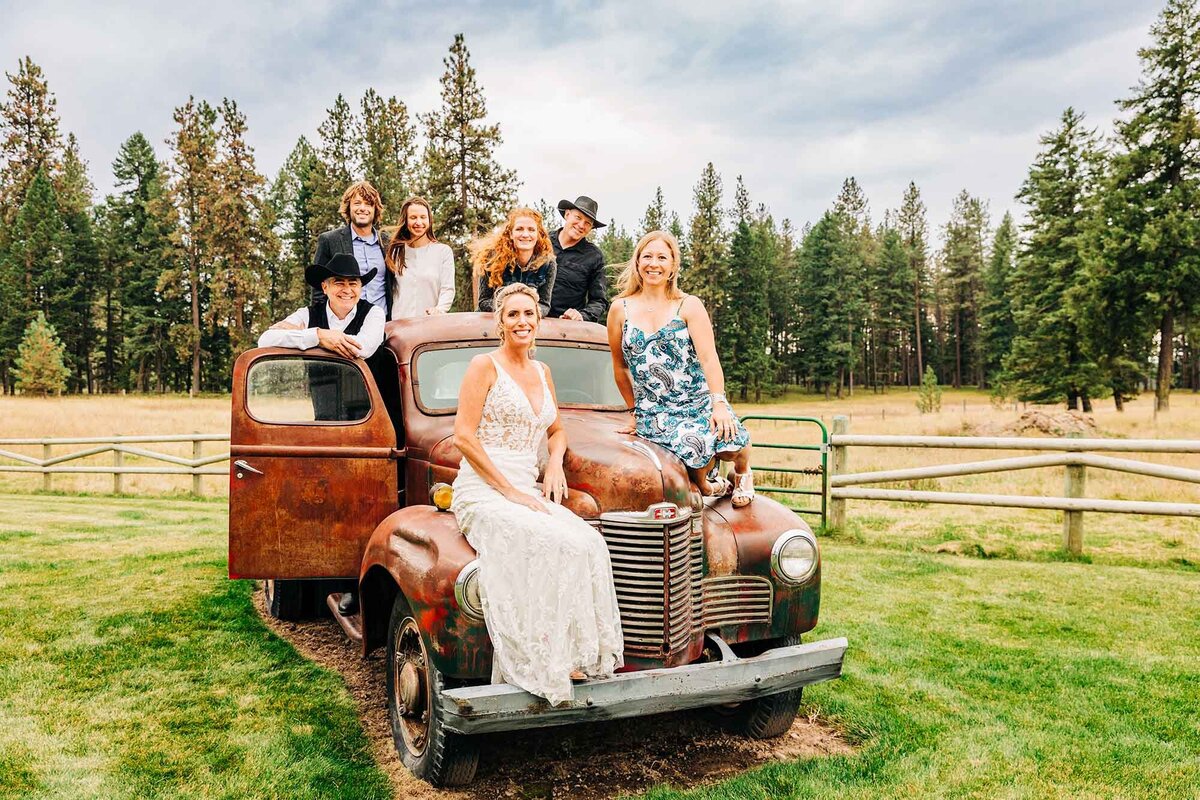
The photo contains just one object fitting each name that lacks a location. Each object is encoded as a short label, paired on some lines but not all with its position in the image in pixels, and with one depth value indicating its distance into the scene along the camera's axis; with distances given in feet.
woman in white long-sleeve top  20.10
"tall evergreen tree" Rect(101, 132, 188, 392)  170.71
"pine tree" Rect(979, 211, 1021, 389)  199.93
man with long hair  19.54
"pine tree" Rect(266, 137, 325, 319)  139.64
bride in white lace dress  10.82
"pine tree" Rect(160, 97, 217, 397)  137.69
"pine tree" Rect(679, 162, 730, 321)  183.93
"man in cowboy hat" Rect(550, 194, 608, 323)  21.20
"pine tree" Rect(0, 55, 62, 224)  176.14
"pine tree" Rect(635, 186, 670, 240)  216.74
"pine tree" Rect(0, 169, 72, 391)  164.04
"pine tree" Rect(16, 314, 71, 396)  133.39
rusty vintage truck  11.28
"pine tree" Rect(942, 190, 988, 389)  228.02
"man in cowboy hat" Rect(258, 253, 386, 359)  16.65
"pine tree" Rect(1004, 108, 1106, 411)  118.73
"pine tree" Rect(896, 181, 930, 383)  234.17
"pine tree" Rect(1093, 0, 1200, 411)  100.83
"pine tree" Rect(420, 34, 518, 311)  112.06
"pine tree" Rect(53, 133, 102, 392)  171.32
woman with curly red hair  18.65
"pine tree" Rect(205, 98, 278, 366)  135.54
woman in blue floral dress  13.61
